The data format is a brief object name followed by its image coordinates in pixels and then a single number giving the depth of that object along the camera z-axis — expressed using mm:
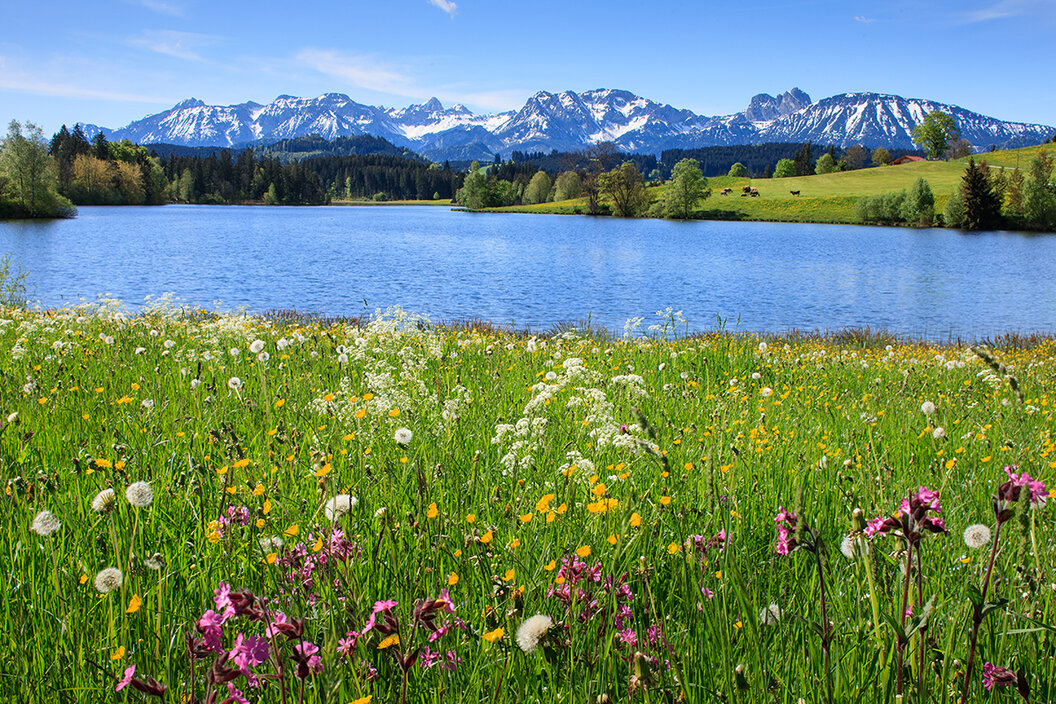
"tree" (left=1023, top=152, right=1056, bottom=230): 82250
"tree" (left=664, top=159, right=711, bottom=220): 107938
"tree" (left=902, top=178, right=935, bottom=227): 90438
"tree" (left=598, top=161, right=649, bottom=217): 114062
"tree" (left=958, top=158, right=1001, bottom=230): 84875
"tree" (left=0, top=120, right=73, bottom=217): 69188
